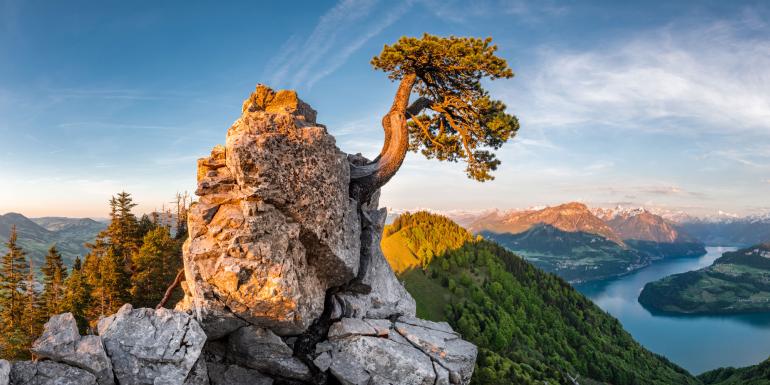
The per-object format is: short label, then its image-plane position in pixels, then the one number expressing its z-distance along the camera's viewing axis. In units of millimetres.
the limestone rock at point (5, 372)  9477
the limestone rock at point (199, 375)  12930
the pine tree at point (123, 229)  53062
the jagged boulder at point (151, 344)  11773
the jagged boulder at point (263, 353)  14445
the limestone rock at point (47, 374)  10102
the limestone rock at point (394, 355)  14773
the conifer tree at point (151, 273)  45125
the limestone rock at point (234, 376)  13977
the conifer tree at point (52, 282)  56325
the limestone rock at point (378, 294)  17891
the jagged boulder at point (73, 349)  10812
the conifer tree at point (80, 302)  47219
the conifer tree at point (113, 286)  44625
